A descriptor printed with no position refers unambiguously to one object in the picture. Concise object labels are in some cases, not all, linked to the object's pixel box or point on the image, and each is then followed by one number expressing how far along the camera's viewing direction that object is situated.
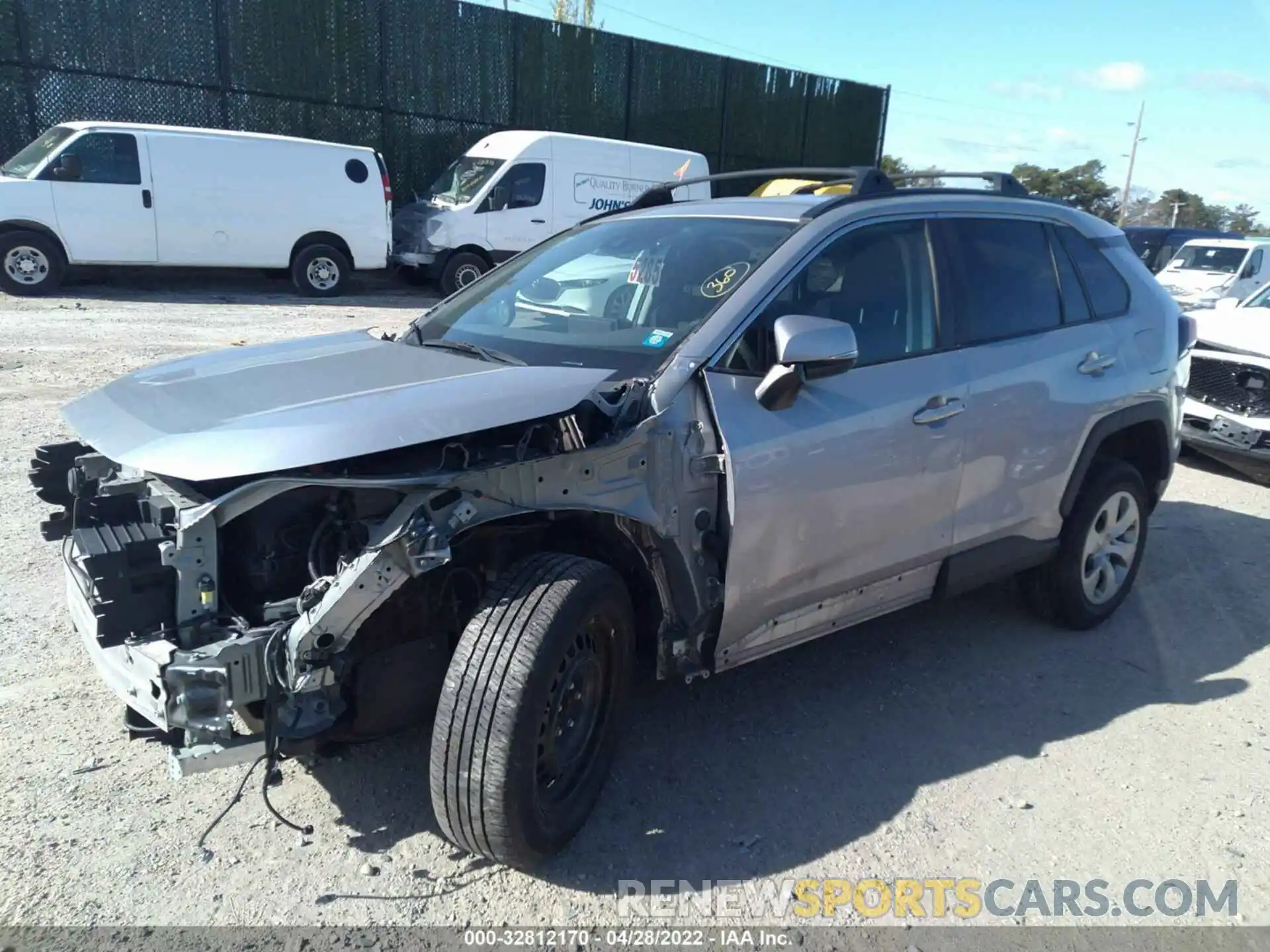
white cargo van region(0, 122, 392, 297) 12.20
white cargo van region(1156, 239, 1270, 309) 16.77
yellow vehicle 15.12
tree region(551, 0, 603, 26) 31.75
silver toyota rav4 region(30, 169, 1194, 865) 2.47
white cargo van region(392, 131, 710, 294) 15.37
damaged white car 7.09
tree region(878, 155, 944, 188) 39.82
